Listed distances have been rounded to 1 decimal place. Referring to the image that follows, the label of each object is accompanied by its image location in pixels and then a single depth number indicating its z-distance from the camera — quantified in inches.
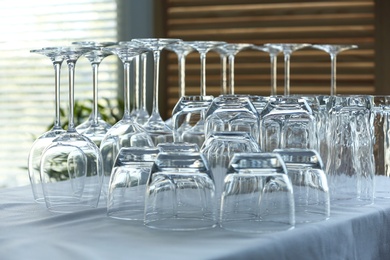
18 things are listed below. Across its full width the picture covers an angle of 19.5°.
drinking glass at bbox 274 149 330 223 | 55.5
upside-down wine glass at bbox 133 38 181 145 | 67.2
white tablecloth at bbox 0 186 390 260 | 46.1
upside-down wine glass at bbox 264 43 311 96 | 91.1
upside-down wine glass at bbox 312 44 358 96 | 98.2
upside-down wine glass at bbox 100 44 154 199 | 63.2
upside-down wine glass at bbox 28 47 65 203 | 58.5
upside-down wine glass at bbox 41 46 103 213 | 57.8
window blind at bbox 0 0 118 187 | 188.4
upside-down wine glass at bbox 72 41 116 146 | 59.5
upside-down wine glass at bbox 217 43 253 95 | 80.6
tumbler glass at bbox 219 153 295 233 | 50.9
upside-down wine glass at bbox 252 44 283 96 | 91.4
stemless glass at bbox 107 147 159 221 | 55.5
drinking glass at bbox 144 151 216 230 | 51.4
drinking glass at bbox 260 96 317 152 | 60.8
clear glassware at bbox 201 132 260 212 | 58.6
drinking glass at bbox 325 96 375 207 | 63.1
